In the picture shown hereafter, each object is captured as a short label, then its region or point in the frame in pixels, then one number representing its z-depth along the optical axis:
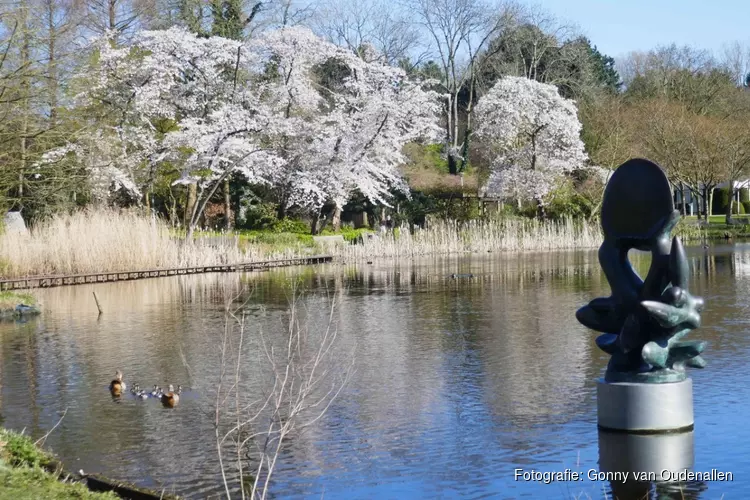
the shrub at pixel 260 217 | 39.47
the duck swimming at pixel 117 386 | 11.01
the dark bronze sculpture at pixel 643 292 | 8.41
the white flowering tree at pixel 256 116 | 36.12
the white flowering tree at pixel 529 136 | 42.47
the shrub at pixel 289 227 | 38.81
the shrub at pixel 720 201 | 61.94
